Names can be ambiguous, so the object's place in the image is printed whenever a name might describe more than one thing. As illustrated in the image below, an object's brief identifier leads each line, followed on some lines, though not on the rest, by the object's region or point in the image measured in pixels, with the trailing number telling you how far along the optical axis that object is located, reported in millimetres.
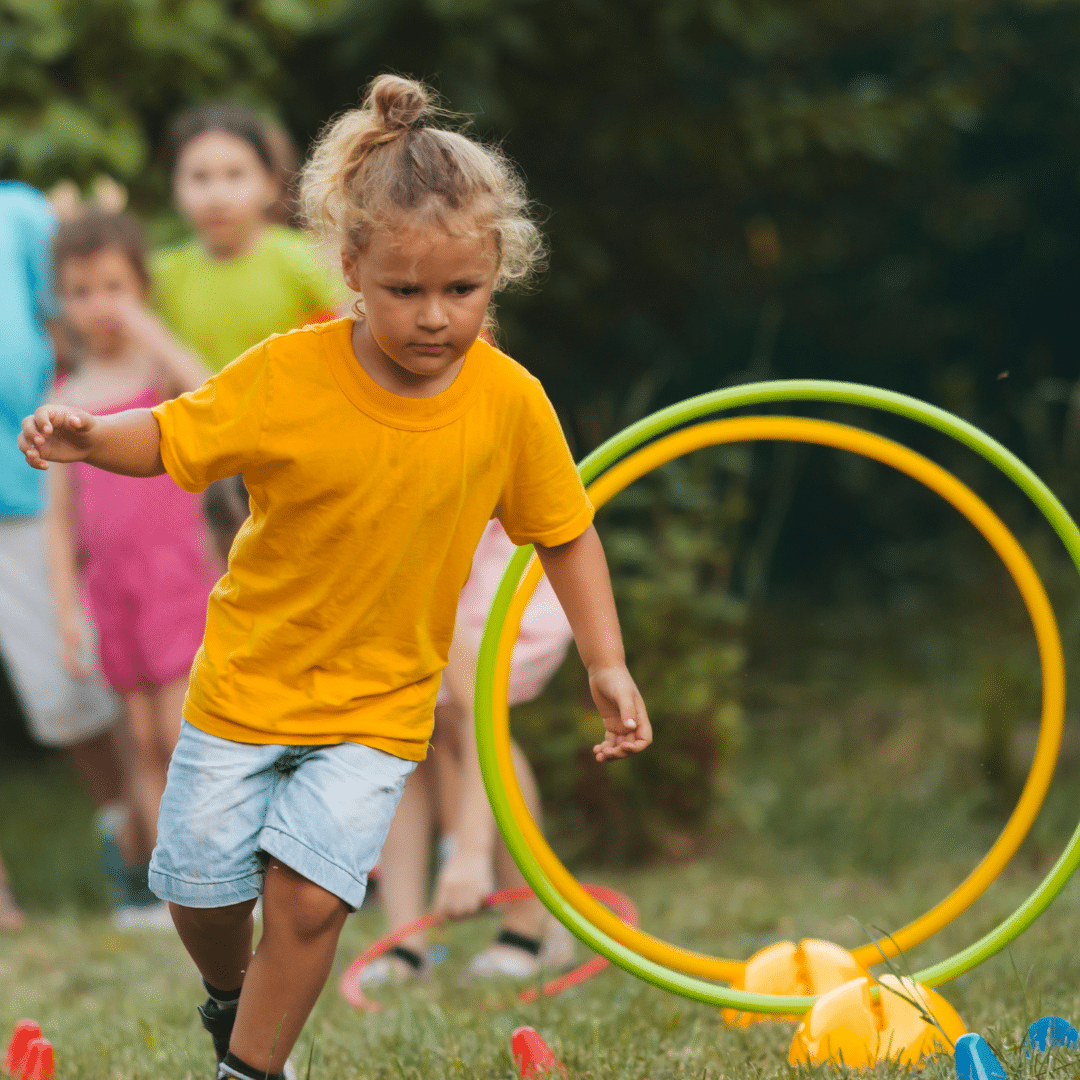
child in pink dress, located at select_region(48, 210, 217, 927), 8609
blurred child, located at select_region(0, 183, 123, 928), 9203
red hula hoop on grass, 6699
